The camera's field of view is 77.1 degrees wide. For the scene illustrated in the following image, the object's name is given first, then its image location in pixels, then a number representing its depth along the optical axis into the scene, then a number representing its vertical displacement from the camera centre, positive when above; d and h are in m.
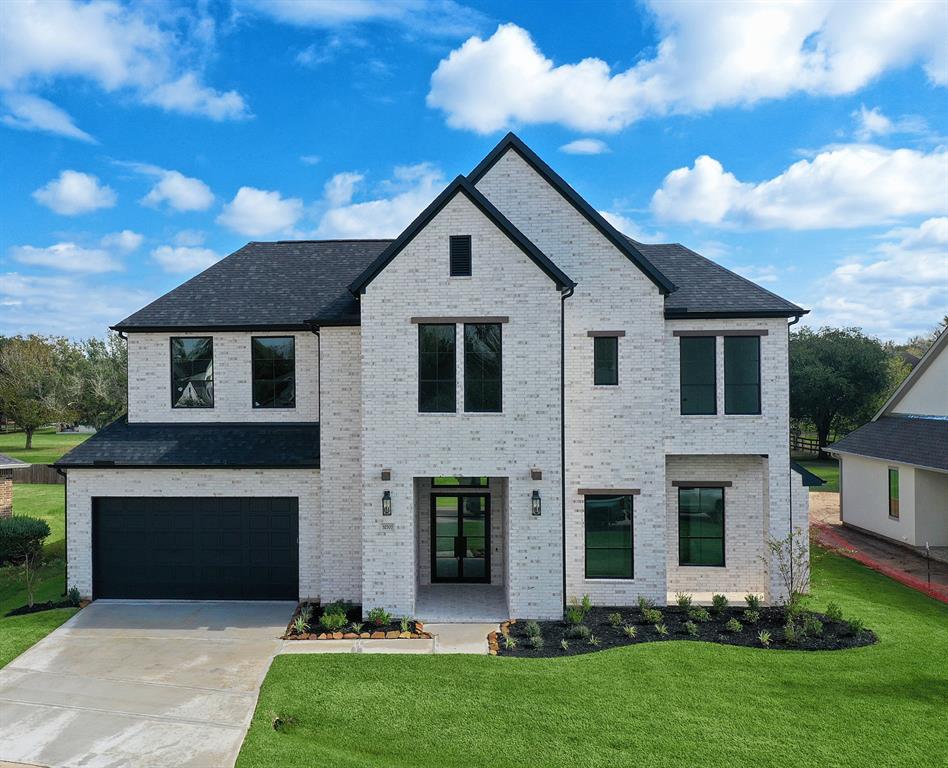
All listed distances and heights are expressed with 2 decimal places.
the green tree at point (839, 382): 44.06 +0.75
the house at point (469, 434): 12.75 -0.92
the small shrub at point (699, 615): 12.52 -4.69
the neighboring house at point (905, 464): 18.78 -2.37
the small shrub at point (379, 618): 12.27 -4.60
